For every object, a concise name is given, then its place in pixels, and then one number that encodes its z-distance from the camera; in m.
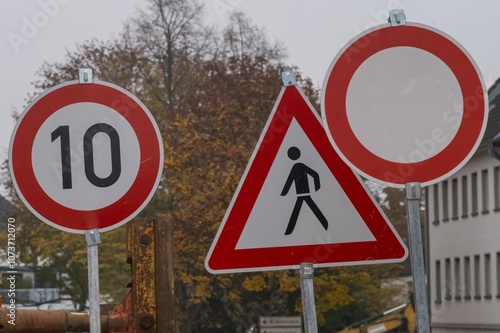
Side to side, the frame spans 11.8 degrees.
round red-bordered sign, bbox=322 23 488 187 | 8.93
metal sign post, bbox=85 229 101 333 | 9.30
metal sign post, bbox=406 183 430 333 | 8.49
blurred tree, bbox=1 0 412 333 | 78.13
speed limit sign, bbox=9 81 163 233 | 9.92
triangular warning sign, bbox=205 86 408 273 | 10.27
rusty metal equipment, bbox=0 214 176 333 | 9.48
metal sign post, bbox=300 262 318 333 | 9.80
